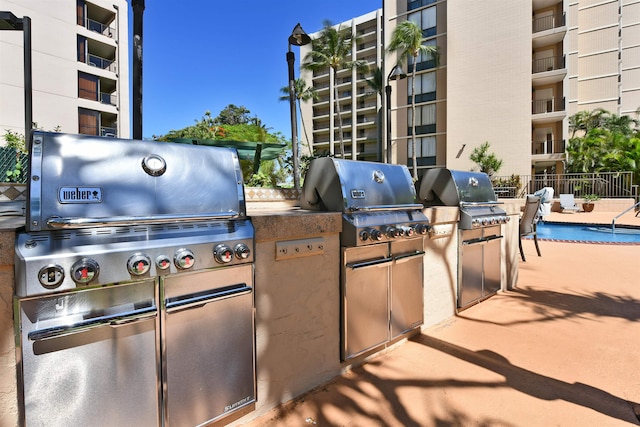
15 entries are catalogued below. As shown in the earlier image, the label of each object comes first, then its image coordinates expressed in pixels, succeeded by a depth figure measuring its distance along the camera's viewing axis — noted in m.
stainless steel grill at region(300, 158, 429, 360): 2.27
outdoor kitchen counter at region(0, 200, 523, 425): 1.86
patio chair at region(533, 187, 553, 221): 12.27
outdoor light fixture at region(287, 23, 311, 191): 4.97
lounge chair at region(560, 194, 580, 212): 16.44
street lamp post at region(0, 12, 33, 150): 2.61
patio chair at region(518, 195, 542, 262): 5.82
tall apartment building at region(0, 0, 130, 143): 17.53
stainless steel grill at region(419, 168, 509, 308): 3.46
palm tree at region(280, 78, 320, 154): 31.38
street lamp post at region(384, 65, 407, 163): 7.32
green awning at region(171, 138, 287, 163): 4.71
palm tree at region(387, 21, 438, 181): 21.95
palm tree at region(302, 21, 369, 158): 23.83
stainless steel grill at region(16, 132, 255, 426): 1.22
